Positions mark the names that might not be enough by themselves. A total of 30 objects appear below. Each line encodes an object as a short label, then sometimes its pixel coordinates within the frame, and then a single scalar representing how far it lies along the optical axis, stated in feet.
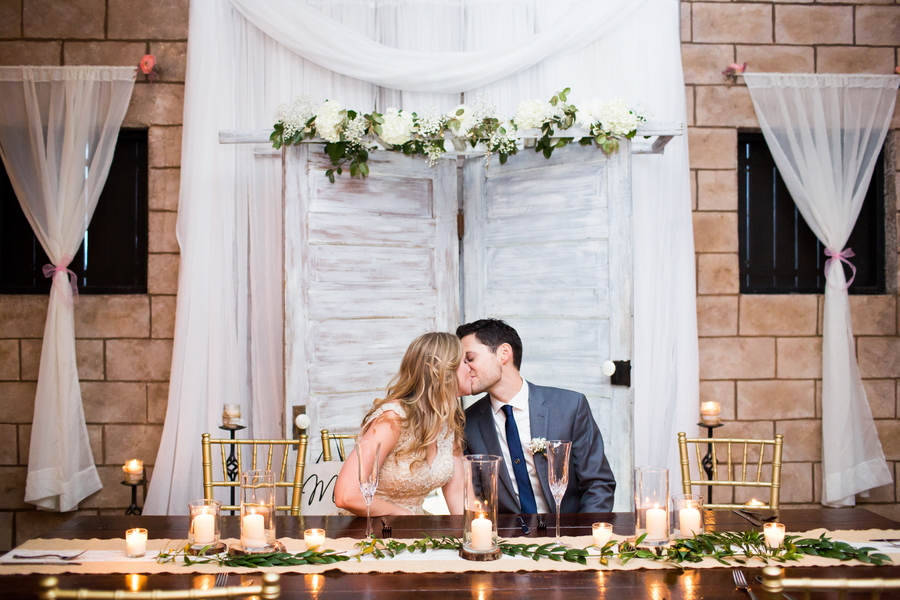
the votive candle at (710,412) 11.26
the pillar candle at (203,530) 5.44
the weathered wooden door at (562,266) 10.89
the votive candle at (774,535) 5.48
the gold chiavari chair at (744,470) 7.78
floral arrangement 10.45
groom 7.81
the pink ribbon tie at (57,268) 12.37
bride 7.21
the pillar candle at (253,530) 5.39
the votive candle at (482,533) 5.33
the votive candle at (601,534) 5.59
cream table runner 5.16
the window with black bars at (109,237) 13.28
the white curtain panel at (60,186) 12.17
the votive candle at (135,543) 5.42
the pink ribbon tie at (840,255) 12.98
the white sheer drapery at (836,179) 12.82
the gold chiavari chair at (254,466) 7.66
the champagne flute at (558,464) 5.64
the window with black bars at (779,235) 13.85
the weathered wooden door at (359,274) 10.88
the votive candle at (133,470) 10.93
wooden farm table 4.74
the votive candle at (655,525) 5.48
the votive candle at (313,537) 5.53
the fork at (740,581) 4.75
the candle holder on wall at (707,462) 11.95
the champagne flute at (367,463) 5.61
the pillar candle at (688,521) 5.68
